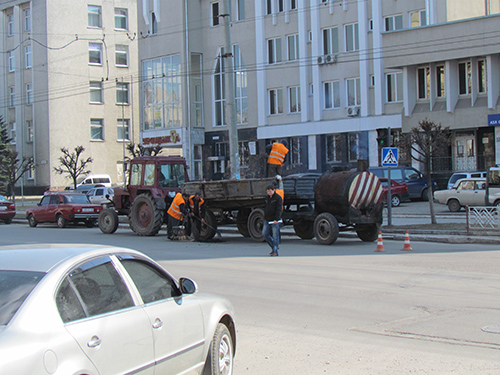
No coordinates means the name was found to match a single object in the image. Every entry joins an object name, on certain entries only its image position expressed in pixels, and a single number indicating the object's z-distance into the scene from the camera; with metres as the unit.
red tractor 22.06
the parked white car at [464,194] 29.27
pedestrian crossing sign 21.97
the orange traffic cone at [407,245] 16.52
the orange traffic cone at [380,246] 16.45
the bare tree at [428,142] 22.94
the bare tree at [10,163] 48.01
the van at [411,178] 34.91
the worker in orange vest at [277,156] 18.33
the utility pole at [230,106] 23.77
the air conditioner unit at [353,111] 42.31
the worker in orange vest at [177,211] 20.19
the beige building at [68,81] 60.62
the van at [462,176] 32.31
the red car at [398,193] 34.16
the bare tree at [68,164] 50.56
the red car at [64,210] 29.59
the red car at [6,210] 34.03
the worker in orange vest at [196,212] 20.05
